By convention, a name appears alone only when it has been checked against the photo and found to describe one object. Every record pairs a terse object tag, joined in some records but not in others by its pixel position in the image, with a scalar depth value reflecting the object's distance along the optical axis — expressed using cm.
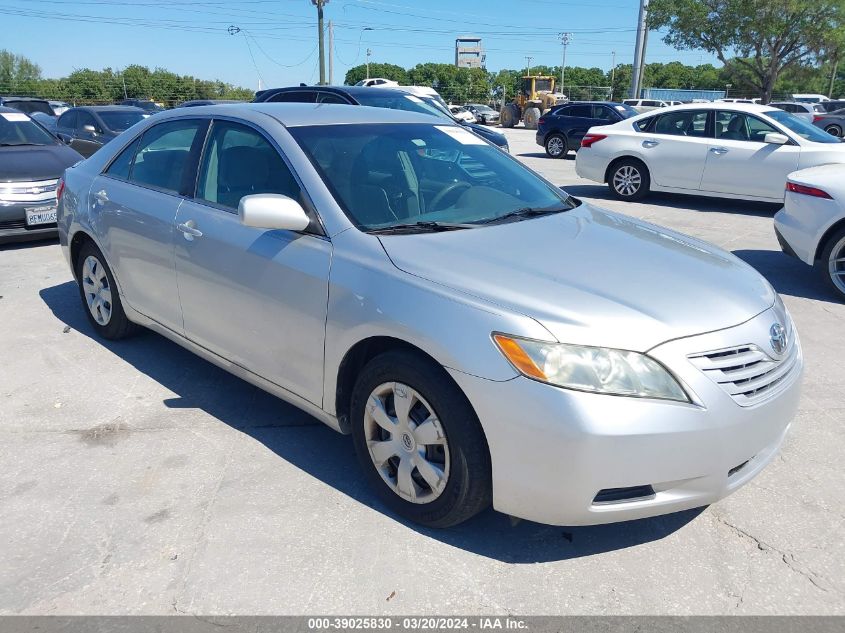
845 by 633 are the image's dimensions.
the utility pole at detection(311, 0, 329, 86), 3522
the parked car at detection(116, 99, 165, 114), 3262
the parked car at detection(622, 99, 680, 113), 3235
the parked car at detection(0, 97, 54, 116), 1856
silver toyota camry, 244
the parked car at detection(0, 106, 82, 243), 765
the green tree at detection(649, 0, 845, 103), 3709
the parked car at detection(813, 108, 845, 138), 2606
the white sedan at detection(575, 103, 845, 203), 980
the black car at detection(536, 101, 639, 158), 1897
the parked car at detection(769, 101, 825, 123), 2742
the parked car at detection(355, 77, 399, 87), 3266
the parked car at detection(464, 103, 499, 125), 4216
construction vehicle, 3738
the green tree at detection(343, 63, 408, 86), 10444
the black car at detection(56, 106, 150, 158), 1260
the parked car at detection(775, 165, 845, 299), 597
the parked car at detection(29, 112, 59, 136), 1001
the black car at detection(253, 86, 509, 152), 1094
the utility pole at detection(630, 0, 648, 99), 2980
